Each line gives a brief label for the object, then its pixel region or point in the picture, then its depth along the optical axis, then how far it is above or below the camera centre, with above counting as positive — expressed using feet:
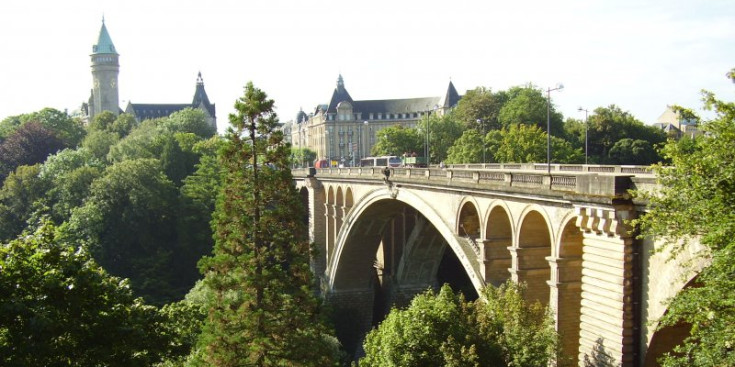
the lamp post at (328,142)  439.22 +9.17
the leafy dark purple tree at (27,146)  271.28 +5.87
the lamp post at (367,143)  441.27 +8.16
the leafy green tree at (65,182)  208.03 -7.56
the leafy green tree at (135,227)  189.37 -20.91
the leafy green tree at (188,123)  309.83 +16.73
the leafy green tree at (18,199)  211.20 -13.17
